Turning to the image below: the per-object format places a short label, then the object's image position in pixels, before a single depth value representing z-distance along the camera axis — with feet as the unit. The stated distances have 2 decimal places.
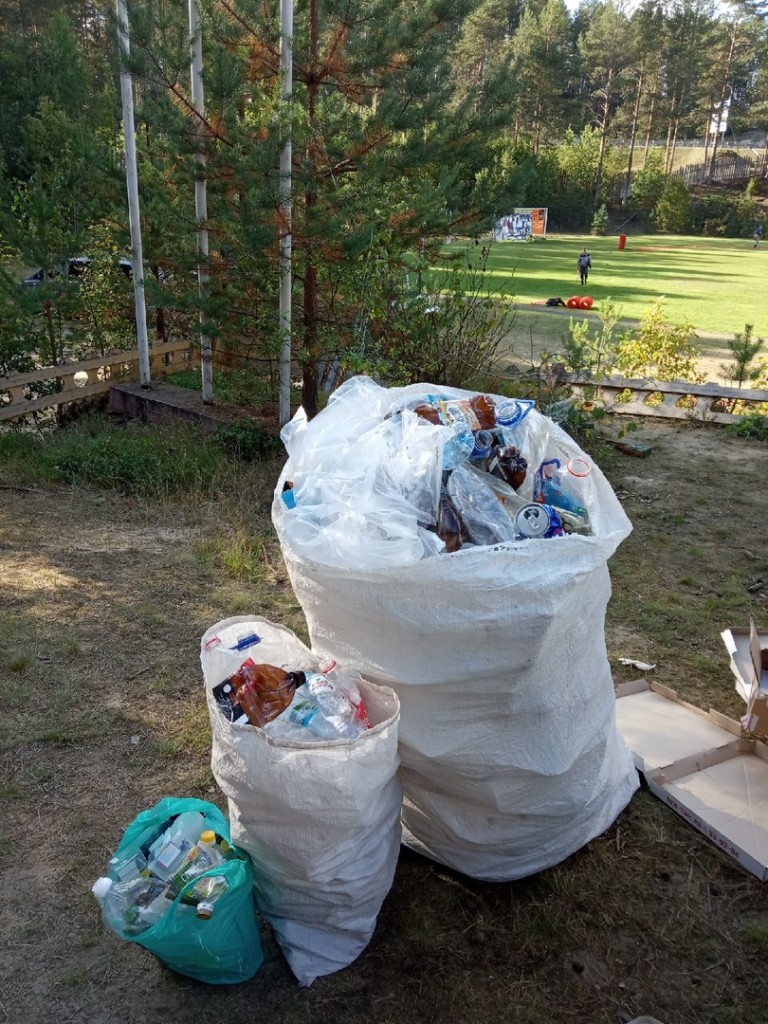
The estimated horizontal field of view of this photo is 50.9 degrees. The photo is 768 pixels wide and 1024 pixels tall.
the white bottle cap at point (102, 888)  5.69
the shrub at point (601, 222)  137.39
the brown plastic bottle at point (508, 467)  7.57
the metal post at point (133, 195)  18.12
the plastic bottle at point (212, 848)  6.07
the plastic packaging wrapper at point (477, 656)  5.95
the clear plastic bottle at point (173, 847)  5.90
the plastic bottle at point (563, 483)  7.42
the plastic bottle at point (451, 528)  6.63
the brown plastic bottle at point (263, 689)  6.17
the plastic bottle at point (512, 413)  7.93
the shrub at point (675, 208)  139.54
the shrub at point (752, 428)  20.75
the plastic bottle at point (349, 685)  6.24
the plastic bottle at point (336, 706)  5.98
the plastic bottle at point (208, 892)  5.65
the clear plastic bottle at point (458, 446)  7.17
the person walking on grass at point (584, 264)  69.00
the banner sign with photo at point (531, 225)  107.64
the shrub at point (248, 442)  18.98
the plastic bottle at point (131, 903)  5.71
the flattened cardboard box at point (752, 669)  8.49
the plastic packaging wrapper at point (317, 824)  5.57
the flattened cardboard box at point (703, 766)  7.53
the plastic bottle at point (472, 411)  7.86
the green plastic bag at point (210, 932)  5.63
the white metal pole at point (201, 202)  17.79
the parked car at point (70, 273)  23.16
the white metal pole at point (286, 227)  15.64
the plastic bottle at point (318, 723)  5.90
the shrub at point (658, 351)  24.14
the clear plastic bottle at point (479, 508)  6.69
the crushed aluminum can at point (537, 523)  6.70
